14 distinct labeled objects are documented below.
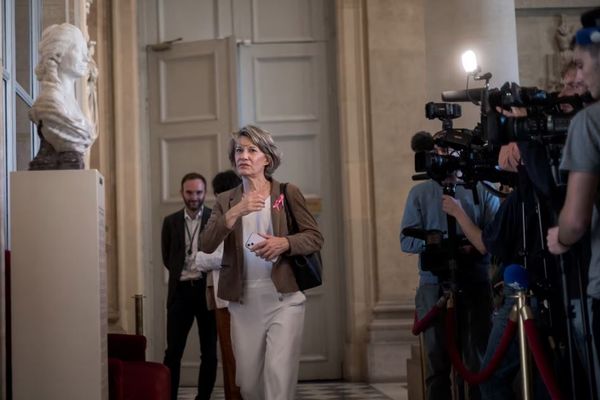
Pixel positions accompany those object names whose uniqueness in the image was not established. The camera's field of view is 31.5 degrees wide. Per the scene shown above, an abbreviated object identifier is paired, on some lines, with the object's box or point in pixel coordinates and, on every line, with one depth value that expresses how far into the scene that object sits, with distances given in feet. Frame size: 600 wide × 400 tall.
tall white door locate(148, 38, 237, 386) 32.63
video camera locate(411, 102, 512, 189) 16.67
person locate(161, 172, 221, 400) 25.35
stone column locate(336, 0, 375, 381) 31.73
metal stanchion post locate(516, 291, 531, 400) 13.44
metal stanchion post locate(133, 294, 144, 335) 24.70
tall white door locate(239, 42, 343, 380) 32.53
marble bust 16.70
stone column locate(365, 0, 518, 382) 30.99
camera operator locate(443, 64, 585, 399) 13.11
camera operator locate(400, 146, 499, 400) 19.25
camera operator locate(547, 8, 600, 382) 11.07
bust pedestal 15.94
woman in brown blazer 16.49
